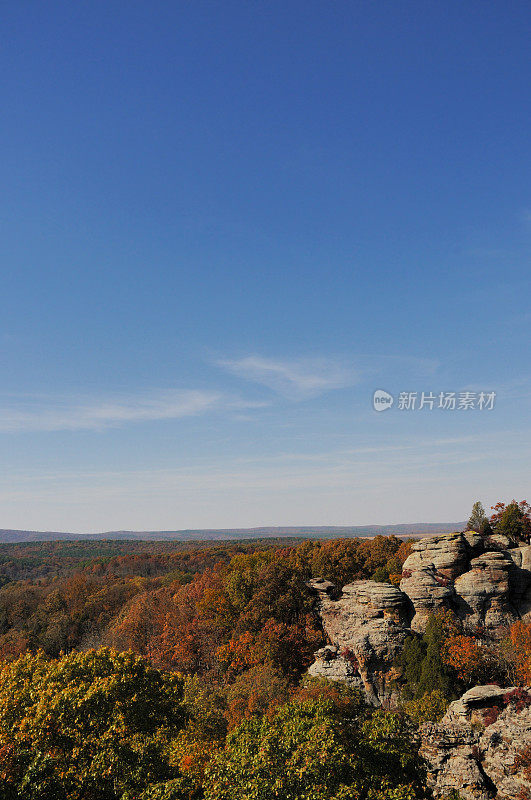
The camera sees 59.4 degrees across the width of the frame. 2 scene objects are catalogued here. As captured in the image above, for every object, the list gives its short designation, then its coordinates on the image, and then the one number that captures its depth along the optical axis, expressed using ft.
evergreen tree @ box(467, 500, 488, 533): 170.74
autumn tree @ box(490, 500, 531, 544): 158.61
